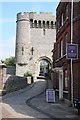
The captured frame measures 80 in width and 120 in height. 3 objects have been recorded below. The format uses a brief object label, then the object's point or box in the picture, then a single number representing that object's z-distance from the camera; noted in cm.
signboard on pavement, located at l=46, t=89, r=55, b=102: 1447
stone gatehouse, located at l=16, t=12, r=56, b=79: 3705
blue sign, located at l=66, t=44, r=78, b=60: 1187
